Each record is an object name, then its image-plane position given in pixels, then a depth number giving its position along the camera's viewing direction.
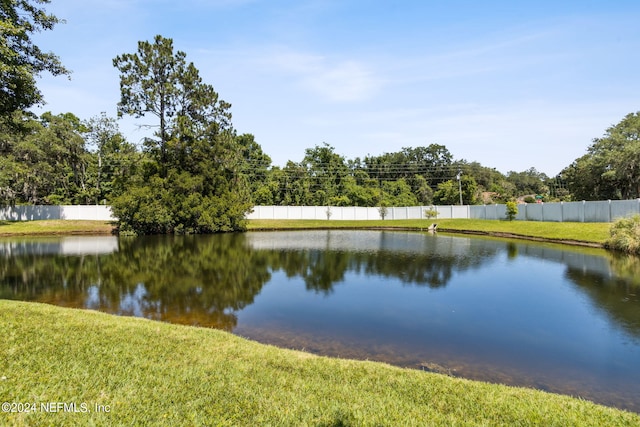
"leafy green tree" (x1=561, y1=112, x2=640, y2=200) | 37.66
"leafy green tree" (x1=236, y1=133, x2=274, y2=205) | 57.78
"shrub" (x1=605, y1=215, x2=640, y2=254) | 20.48
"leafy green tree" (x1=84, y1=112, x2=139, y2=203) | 52.66
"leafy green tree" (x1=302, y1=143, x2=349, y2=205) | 60.97
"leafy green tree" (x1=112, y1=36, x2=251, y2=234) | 36.66
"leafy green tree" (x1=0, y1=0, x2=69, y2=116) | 9.87
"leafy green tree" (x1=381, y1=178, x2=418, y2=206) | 66.00
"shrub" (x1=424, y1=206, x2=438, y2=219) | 50.25
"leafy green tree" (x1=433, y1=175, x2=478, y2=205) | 62.34
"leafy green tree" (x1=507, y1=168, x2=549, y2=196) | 93.01
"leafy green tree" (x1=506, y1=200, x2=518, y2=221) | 39.12
